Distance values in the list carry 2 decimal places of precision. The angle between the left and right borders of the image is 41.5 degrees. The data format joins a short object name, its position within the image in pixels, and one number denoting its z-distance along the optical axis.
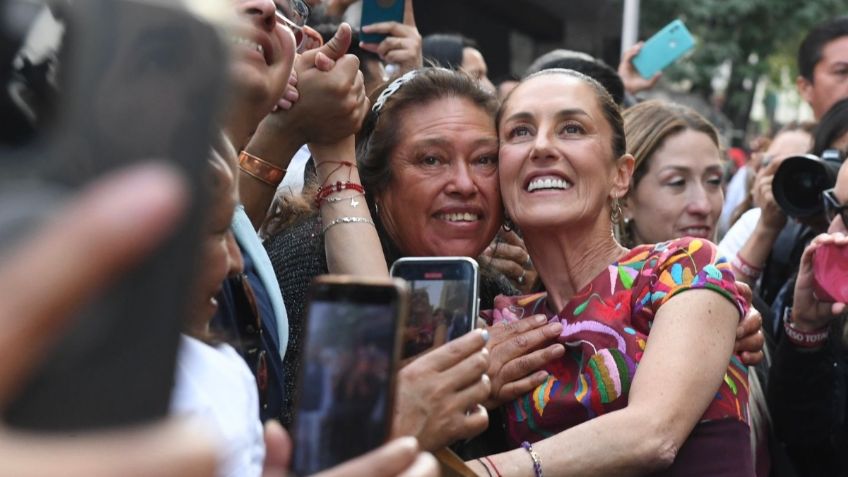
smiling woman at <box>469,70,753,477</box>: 2.21
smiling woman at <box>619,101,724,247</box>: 3.93
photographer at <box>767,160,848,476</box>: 3.12
